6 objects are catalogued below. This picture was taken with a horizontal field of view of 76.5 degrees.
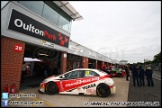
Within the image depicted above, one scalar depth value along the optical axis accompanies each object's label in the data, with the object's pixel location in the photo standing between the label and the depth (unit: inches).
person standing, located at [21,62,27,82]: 355.6
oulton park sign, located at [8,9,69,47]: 229.1
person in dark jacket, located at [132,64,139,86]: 340.1
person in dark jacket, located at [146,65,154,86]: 321.2
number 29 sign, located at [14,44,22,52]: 227.8
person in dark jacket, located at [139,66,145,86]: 329.7
